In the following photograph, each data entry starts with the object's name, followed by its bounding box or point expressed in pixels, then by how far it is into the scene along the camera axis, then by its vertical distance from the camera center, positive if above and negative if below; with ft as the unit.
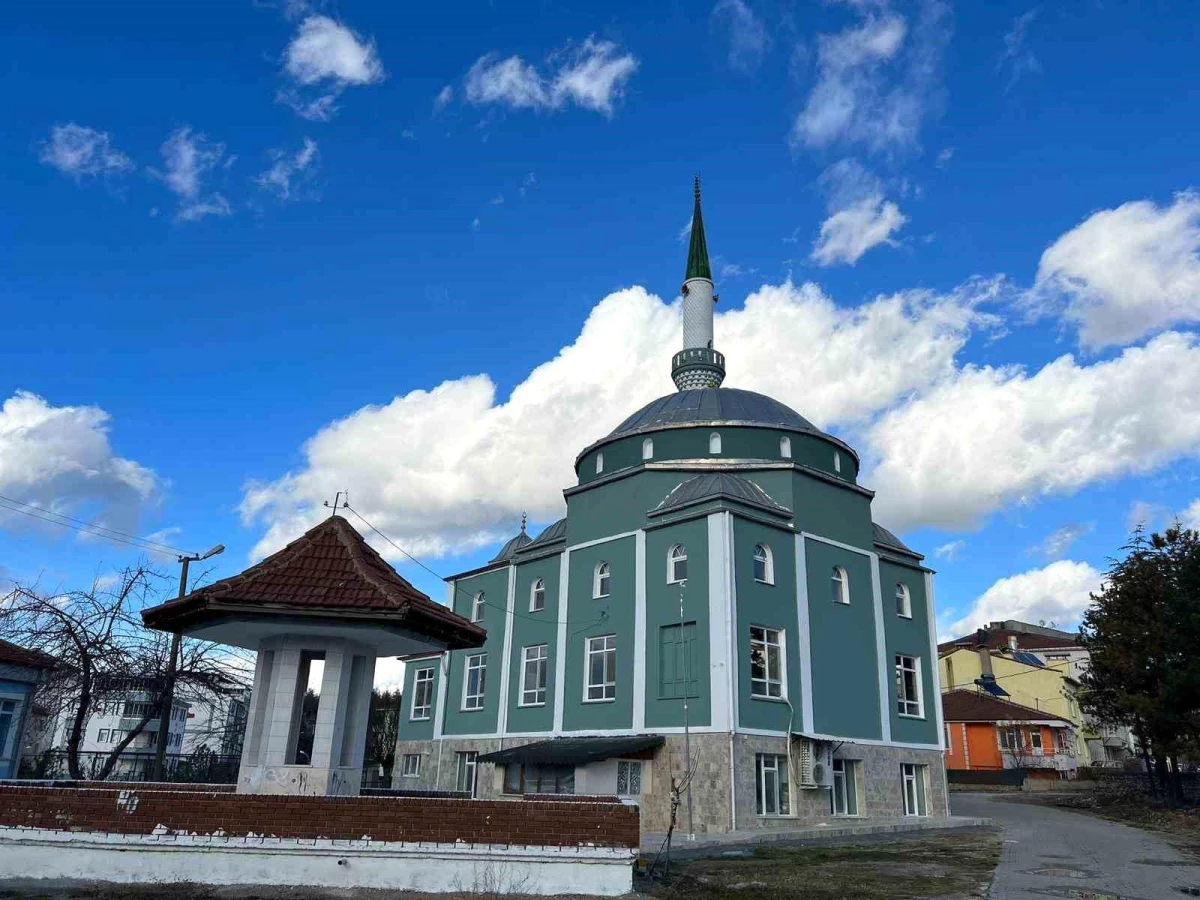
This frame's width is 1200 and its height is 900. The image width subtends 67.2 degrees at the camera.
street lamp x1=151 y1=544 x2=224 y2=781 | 59.82 +2.95
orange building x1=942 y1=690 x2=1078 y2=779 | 148.46 +7.25
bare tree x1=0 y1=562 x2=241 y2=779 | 58.80 +5.97
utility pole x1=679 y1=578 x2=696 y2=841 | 66.44 +2.85
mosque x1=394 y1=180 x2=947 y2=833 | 71.97 +11.12
